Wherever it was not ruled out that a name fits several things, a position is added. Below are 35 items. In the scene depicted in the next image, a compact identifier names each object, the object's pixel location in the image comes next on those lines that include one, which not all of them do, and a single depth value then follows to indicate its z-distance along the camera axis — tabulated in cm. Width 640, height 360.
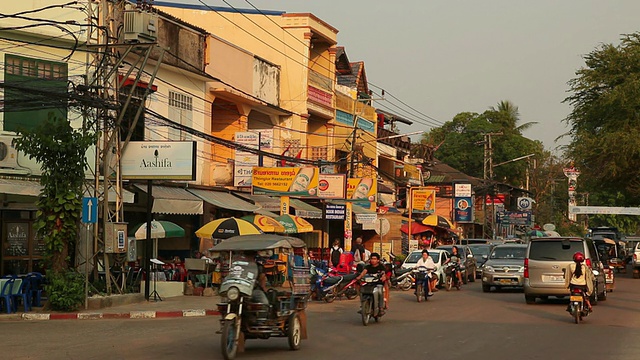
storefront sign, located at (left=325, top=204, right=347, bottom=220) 3819
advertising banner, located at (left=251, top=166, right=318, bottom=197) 3366
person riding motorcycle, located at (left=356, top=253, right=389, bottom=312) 1986
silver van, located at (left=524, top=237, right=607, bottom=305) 2433
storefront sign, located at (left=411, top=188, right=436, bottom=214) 5066
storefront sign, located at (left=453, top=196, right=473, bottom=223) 6230
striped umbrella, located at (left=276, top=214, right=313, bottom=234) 3173
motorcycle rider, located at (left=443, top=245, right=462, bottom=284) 3372
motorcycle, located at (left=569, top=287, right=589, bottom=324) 1950
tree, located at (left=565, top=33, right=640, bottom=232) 4591
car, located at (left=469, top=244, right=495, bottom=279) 4211
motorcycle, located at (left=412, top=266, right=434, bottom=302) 2639
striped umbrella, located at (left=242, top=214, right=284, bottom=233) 3008
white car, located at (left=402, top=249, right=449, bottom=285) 3359
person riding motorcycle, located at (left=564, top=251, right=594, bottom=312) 1950
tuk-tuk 1327
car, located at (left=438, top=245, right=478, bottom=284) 3816
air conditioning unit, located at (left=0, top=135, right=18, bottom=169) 2570
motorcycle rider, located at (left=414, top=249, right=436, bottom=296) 2653
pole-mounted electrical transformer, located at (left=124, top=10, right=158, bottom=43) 2383
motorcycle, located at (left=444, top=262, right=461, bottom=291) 3319
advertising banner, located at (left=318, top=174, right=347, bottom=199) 3731
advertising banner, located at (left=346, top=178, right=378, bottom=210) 4000
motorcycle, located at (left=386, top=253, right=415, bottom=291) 3188
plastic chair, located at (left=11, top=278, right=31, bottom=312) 2225
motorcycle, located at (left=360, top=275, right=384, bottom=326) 1938
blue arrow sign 2216
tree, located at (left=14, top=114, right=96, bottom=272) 2242
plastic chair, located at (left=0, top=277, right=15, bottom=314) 2173
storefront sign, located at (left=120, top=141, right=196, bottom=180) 2523
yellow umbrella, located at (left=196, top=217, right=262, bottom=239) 2834
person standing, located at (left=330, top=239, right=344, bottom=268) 3166
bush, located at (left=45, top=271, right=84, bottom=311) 2211
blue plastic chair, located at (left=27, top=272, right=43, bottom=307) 2339
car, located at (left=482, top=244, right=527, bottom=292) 3120
